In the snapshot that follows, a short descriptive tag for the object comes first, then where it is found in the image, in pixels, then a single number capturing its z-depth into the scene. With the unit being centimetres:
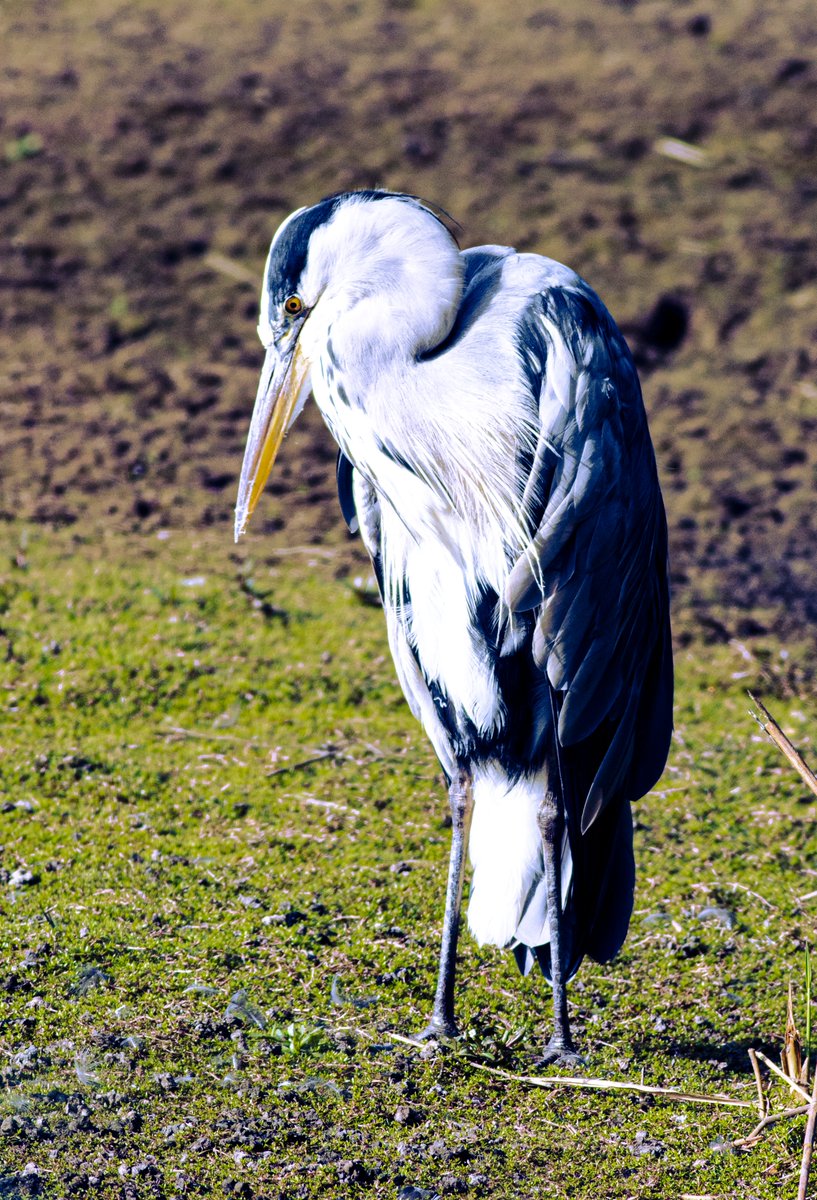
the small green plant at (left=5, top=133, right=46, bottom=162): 1734
